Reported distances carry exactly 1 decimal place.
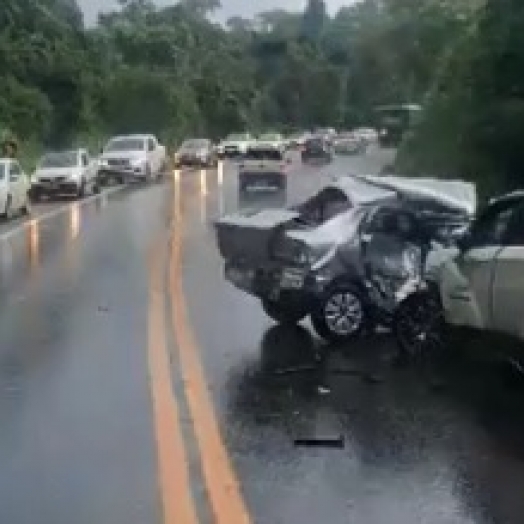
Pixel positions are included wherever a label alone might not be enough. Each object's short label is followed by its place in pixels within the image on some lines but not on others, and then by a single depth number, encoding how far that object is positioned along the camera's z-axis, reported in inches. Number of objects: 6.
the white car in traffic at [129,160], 1967.3
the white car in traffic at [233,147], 3050.0
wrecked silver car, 492.7
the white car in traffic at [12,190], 1239.5
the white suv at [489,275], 380.5
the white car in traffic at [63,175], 1616.6
